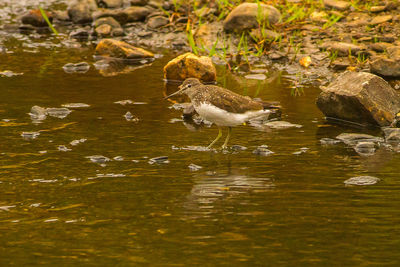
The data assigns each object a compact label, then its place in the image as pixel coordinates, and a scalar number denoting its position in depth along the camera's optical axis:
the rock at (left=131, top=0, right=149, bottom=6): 19.71
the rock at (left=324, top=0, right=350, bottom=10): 16.86
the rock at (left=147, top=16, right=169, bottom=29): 18.31
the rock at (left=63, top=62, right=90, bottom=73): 14.88
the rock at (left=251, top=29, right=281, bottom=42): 15.66
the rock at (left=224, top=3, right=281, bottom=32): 16.28
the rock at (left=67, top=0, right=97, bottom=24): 19.48
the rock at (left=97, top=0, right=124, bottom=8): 20.44
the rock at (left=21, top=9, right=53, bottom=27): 19.33
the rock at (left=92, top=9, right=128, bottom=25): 18.88
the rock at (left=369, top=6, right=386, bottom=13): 16.48
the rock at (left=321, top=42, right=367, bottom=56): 14.75
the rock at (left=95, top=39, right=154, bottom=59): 15.86
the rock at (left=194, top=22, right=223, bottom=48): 16.67
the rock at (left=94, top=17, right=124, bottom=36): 18.45
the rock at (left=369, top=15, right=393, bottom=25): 15.92
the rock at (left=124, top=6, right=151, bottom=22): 18.94
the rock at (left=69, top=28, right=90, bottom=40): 18.48
